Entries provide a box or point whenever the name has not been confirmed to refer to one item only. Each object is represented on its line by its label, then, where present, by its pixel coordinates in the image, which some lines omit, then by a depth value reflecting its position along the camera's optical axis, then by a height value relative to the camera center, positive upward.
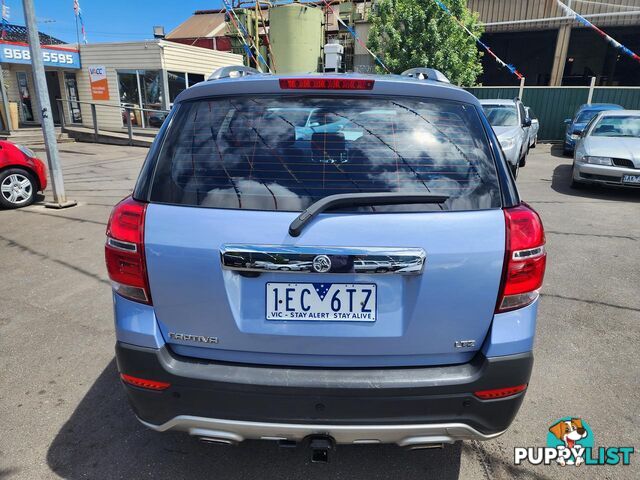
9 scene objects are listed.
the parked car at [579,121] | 14.55 -0.59
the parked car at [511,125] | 10.02 -0.55
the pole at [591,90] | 18.48 +0.47
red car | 7.45 -1.28
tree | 18.75 +2.60
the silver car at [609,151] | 8.21 -0.87
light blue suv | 1.75 -0.72
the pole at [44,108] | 6.98 -0.17
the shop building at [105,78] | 18.03 +0.79
